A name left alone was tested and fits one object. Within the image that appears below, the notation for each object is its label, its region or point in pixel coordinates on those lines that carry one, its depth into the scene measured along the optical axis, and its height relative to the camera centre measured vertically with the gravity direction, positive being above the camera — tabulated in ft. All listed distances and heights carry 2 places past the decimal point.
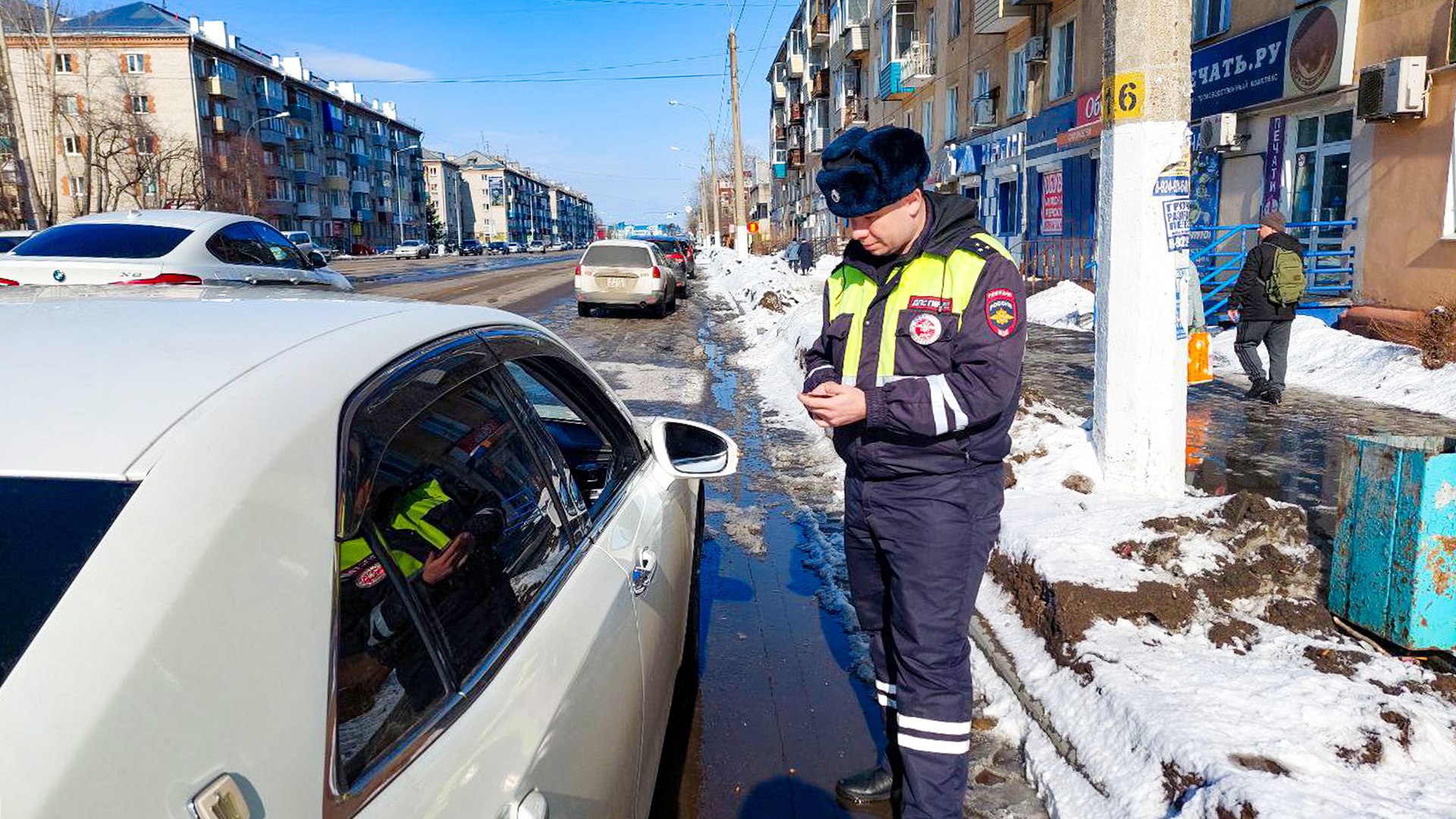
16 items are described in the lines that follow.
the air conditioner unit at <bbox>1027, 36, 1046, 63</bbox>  77.51 +15.58
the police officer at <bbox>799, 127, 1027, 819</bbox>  8.21 -1.30
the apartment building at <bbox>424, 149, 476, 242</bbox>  416.46 +29.61
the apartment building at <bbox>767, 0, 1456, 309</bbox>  41.24 +6.58
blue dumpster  10.94 -3.52
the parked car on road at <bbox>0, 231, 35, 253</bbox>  56.08 +1.63
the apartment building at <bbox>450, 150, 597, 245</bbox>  496.64 +31.78
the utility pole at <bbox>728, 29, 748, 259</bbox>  133.28 +9.31
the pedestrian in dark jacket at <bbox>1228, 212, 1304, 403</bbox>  29.35 -2.24
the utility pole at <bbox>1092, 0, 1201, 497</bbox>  16.33 +0.11
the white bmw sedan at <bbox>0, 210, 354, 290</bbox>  27.91 +0.35
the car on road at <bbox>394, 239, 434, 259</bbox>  216.95 +1.78
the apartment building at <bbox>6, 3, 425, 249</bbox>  136.36 +29.83
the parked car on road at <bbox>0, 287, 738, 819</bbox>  3.33 -1.35
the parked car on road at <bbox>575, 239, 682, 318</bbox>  61.82 -1.52
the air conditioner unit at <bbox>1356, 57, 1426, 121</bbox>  39.96 +6.20
